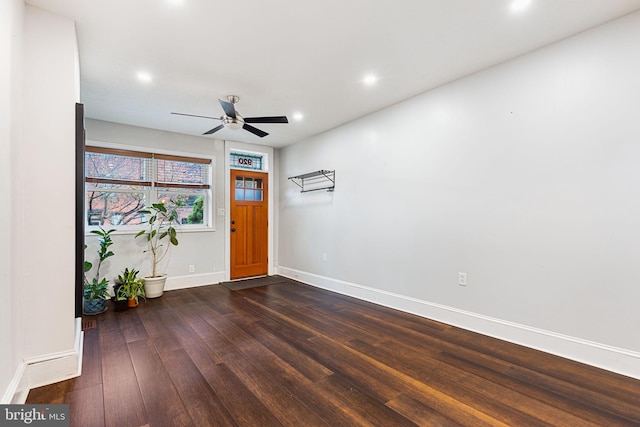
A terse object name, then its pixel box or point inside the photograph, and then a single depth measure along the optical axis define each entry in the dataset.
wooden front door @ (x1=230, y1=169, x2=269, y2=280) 5.48
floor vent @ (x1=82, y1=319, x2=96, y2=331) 3.14
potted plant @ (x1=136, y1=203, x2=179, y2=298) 4.36
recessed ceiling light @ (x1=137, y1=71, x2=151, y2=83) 2.97
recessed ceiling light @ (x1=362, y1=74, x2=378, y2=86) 3.04
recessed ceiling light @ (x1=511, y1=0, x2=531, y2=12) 2.00
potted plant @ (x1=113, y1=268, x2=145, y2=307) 3.85
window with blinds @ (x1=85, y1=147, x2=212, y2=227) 4.29
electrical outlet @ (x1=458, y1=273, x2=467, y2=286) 3.05
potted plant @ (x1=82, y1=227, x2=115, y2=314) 3.60
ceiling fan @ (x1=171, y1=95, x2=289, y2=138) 3.12
